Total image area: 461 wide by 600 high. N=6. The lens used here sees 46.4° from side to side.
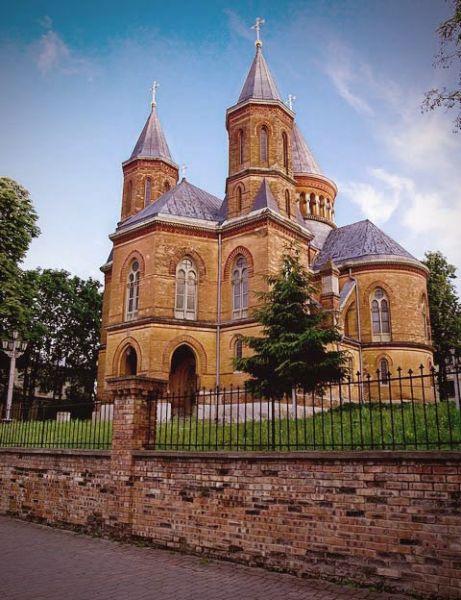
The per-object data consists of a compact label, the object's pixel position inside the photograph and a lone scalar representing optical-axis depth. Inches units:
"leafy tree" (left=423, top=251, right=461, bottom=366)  1380.4
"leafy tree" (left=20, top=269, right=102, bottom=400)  1508.4
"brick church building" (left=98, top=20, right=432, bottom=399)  916.6
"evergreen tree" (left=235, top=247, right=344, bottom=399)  665.0
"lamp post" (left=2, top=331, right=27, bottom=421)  728.8
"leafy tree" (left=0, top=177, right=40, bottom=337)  1122.7
